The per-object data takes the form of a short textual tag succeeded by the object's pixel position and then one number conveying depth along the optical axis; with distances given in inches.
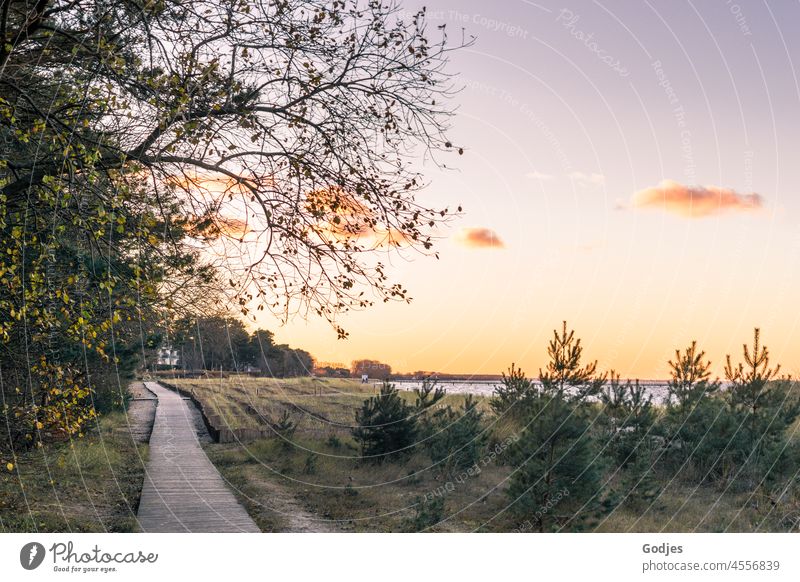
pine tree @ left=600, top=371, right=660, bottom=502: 555.8
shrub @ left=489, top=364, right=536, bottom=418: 763.4
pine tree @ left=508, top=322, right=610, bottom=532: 449.7
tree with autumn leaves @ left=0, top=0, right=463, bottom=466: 323.6
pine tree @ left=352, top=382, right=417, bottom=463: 684.7
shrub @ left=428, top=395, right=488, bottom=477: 636.1
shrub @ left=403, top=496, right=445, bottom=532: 469.6
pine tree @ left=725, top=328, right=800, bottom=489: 633.6
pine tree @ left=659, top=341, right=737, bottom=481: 661.3
